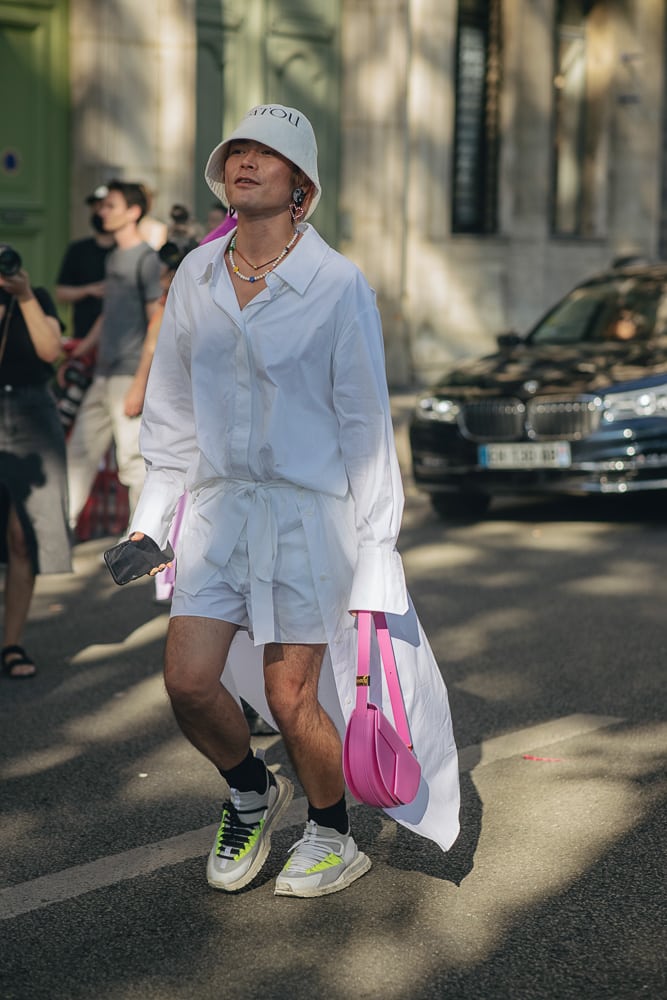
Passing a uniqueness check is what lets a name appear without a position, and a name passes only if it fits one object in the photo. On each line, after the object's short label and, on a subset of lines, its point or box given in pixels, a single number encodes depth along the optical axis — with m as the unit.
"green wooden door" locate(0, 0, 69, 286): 15.64
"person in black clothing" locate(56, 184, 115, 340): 11.09
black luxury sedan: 11.06
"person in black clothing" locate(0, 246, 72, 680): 7.20
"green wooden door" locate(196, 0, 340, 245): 17.36
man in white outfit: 4.32
